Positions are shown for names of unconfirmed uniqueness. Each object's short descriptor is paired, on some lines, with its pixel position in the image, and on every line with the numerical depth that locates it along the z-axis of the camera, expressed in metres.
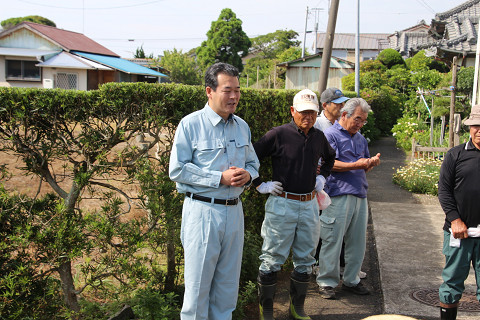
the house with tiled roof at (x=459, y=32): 17.56
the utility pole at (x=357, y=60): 22.00
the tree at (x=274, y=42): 68.94
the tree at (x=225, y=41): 55.12
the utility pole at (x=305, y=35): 42.82
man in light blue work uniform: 3.48
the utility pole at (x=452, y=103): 10.99
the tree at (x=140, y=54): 61.33
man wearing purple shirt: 5.13
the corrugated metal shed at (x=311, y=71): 33.86
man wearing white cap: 4.40
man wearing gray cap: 5.62
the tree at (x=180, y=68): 44.66
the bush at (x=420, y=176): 11.29
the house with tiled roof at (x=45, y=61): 28.88
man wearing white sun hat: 4.02
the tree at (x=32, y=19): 69.75
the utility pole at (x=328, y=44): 11.07
